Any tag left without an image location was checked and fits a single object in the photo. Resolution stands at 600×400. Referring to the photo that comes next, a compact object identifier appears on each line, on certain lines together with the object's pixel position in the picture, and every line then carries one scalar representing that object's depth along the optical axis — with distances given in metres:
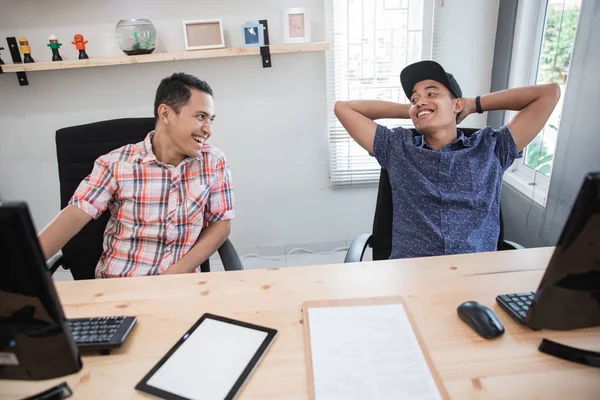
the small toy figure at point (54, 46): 2.10
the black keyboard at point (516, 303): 0.83
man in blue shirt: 1.40
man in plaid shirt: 1.36
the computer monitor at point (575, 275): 0.55
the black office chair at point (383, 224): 1.47
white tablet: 0.68
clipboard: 0.68
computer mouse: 0.79
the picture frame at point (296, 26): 2.15
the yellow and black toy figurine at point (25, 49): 2.11
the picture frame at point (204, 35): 2.16
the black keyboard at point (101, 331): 0.78
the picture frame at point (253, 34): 2.15
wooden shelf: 2.08
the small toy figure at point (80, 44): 2.11
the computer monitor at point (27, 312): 0.47
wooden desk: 0.69
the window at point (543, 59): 1.88
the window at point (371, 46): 2.25
